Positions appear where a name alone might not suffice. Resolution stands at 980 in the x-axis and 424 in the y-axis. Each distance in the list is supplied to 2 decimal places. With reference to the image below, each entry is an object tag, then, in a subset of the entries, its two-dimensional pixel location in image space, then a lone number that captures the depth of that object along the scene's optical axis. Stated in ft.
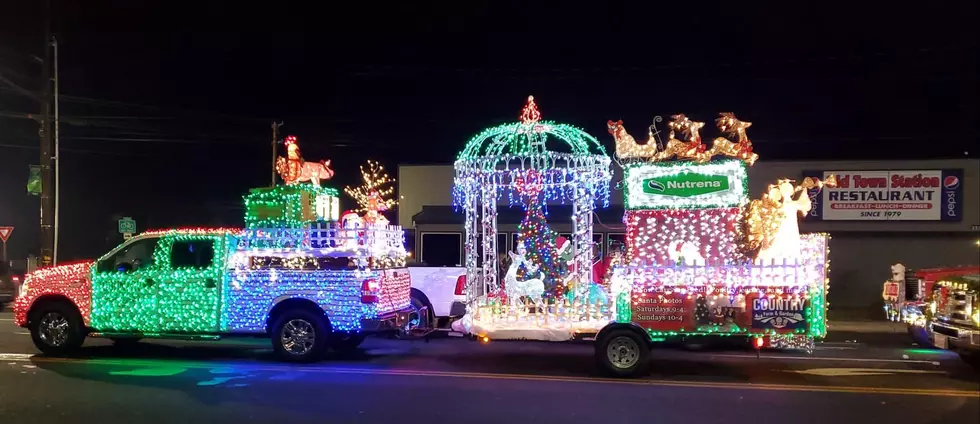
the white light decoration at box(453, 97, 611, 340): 31.83
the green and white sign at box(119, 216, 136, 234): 61.57
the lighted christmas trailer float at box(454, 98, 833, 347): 26.68
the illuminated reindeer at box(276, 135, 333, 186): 35.27
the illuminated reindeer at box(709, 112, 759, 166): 29.25
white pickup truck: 44.29
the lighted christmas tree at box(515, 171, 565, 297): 34.91
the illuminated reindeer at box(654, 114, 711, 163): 29.66
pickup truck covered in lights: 30.63
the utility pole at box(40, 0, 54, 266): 52.65
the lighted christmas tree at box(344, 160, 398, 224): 44.04
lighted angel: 28.86
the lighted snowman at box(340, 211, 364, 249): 31.37
